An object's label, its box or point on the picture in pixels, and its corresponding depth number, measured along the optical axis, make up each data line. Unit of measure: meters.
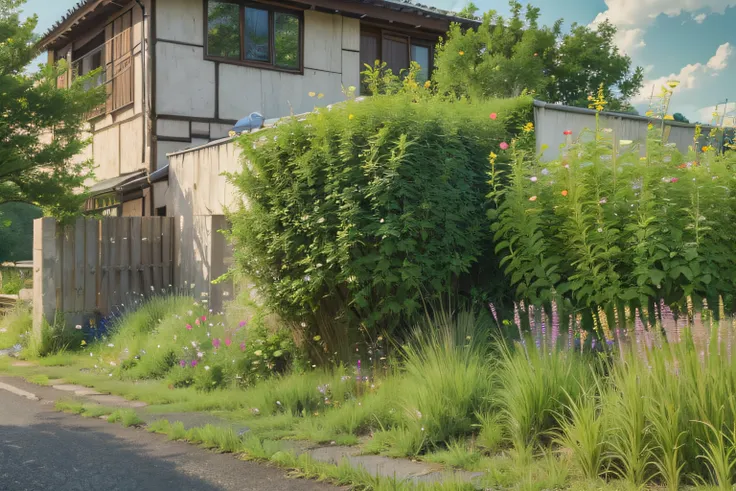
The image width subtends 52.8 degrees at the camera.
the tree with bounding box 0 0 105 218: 12.27
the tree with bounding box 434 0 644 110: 19.39
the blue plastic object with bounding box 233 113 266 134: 13.62
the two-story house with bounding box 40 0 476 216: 15.52
